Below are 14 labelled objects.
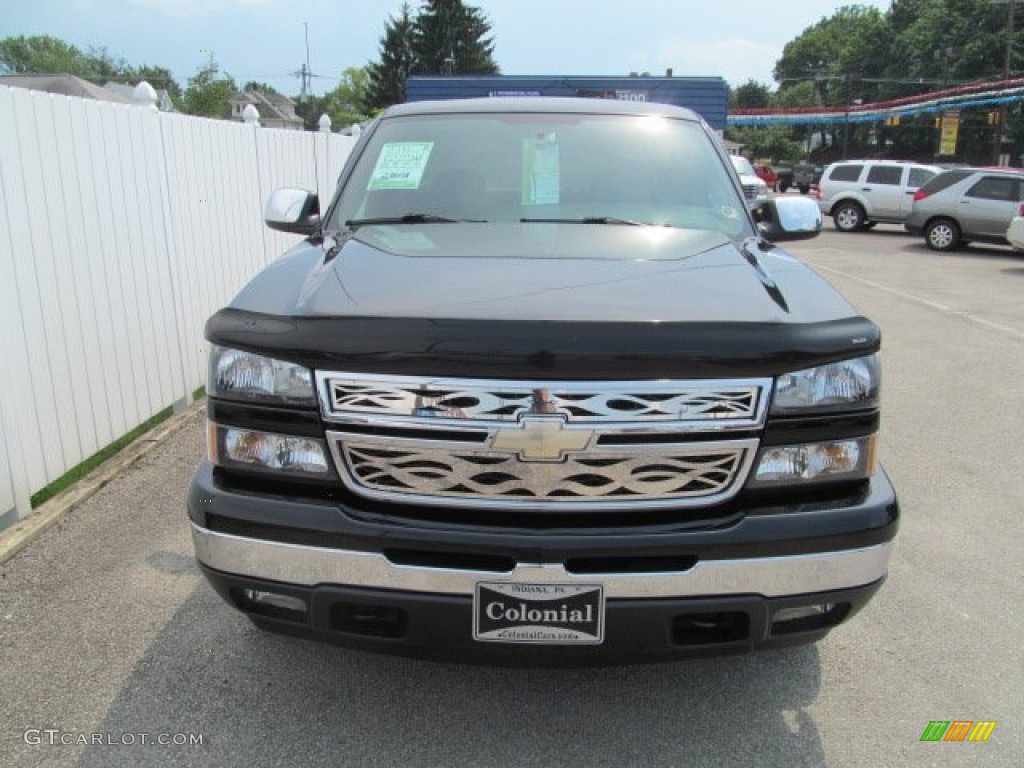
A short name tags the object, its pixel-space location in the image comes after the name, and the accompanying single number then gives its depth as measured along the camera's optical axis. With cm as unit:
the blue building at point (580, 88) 1415
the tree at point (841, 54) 8800
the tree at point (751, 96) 13125
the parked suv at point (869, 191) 2158
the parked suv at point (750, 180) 1463
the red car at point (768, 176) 4177
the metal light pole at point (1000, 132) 4236
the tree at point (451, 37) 6241
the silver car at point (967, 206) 1756
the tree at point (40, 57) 9900
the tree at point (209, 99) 3697
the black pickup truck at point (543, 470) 211
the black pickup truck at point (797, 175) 5184
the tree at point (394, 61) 6644
